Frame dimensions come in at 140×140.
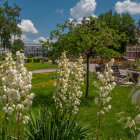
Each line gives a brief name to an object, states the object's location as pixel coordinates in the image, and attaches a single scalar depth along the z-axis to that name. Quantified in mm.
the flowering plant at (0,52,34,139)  1817
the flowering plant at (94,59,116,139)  2785
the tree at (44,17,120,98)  5949
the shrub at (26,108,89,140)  2316
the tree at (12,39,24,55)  28234
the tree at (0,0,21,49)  24130
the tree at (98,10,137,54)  37053
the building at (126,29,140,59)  62481
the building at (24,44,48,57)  90188
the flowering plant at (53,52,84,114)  3553
